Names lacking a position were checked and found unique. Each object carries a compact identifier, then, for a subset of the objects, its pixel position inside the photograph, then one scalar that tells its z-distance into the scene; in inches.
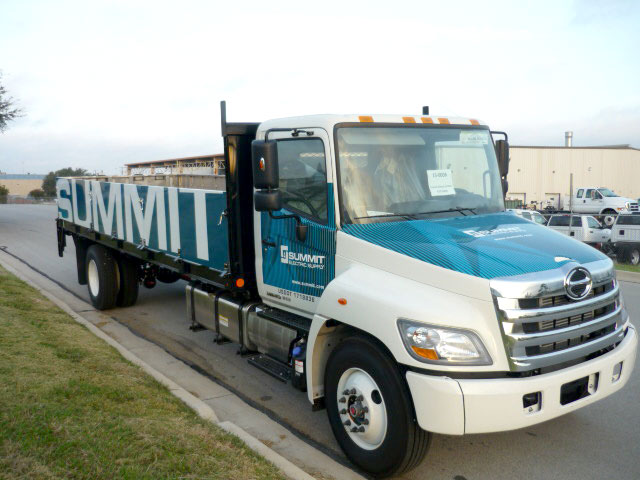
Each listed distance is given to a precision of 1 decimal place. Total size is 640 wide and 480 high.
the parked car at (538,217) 938.8
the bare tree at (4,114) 1203.2
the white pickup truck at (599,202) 1341.0
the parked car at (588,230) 887.7
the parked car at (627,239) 764.0
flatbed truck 143.3
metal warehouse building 2338.8
